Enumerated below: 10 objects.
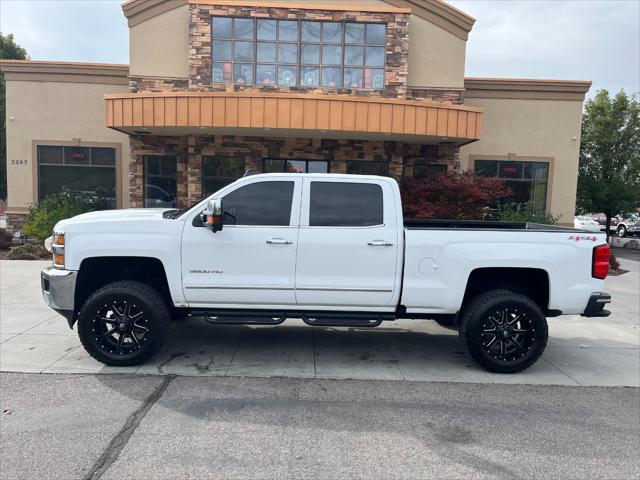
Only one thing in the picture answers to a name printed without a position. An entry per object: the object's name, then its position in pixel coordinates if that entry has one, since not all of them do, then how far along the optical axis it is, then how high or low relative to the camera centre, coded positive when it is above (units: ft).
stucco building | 50.47 +9.28
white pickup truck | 17.80 -2.64
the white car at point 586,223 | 108.37 -4.91
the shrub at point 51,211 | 49.88 -2.89
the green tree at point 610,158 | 72.79 +6.33
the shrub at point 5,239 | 50.55 -5.81
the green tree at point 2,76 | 91.33 +18.55
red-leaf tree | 43.24 -0.06
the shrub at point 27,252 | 44.75 -6.30
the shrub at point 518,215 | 50.81 -1.64
